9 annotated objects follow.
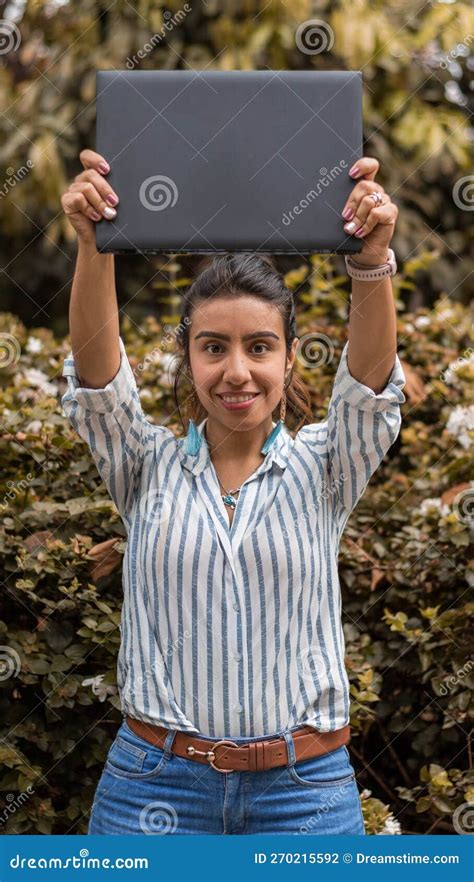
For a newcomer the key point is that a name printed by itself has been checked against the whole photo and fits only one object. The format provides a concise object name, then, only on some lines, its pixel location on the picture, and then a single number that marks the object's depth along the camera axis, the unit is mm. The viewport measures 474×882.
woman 1820
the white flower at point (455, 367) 3424
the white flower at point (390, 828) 2512
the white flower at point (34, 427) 2859
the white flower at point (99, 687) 2430
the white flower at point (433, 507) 2830
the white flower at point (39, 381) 3162
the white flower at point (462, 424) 3025
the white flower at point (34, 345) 3473
